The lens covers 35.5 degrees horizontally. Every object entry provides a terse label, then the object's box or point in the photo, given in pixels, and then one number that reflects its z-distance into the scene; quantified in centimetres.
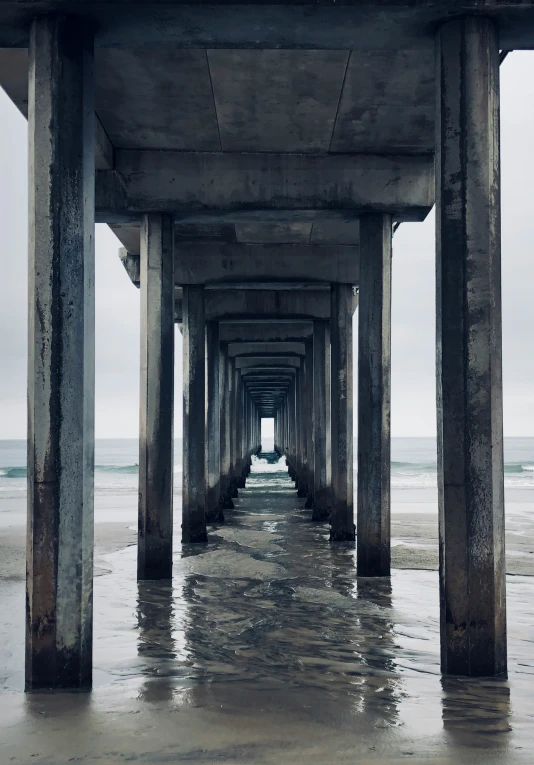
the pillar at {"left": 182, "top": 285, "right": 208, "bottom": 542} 1466
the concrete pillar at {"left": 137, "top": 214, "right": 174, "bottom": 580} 1090
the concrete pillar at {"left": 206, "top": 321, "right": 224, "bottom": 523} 1833
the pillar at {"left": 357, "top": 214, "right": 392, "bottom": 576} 1100
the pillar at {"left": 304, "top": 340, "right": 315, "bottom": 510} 2303
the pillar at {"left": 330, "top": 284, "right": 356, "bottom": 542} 1460
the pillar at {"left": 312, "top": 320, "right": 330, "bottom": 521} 1845
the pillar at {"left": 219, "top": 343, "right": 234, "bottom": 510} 2256
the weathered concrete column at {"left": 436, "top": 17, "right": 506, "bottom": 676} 615
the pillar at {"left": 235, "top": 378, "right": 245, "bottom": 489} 3085
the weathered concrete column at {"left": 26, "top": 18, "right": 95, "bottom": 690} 592
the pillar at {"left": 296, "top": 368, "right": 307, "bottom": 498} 2709
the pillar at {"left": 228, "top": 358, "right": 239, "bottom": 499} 2668
